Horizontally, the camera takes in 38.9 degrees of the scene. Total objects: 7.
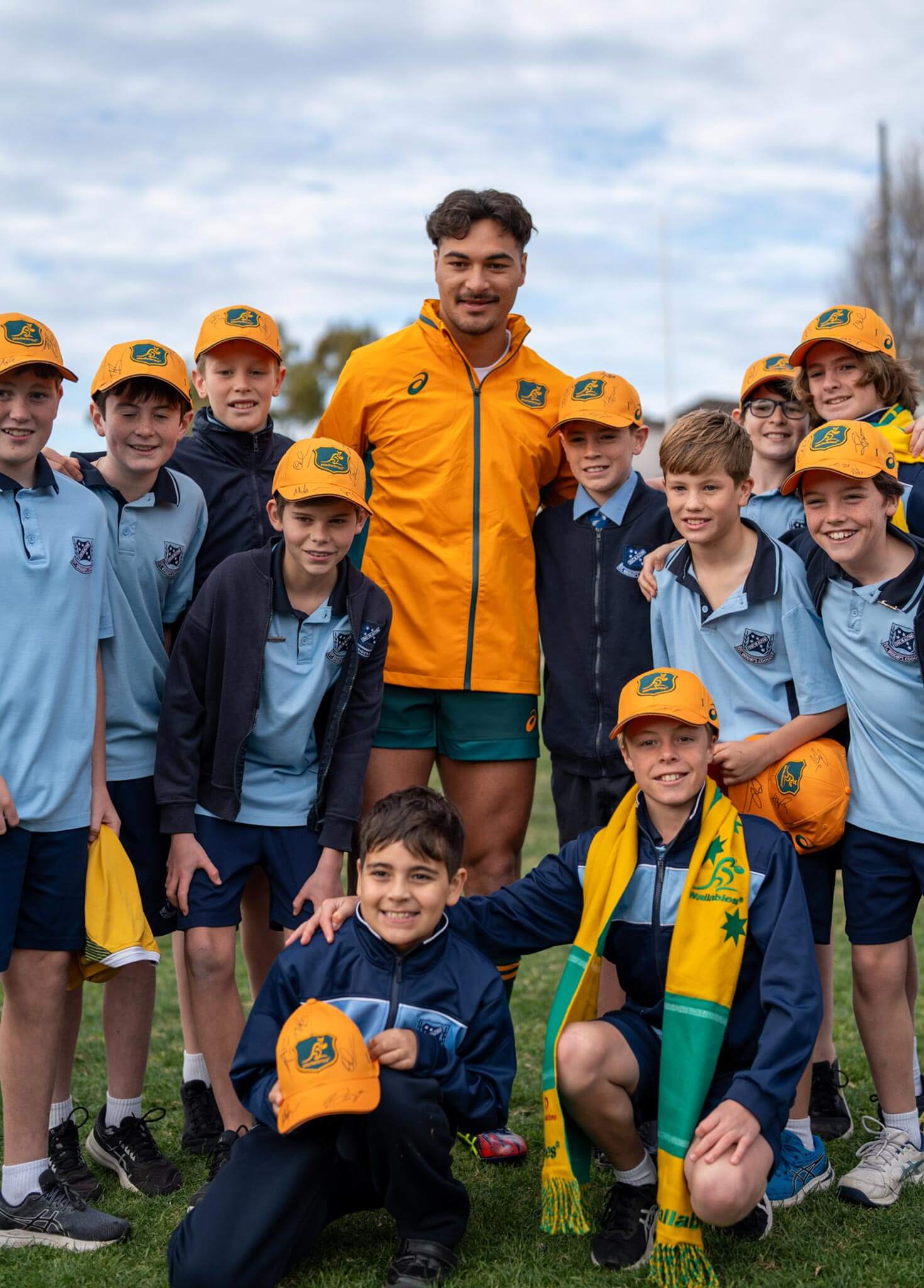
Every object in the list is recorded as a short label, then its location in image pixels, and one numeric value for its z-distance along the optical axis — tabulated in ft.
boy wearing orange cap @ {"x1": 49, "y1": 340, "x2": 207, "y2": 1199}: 12.70
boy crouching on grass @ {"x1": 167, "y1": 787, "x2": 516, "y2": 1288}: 10.08
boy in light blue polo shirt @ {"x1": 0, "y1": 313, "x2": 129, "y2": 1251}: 11.27
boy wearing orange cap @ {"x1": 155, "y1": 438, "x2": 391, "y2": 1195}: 12.40
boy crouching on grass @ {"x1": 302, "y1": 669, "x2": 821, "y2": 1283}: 10.16
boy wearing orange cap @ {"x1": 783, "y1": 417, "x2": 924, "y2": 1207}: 11.95
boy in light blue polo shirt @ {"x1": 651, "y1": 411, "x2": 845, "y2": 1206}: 12.21
